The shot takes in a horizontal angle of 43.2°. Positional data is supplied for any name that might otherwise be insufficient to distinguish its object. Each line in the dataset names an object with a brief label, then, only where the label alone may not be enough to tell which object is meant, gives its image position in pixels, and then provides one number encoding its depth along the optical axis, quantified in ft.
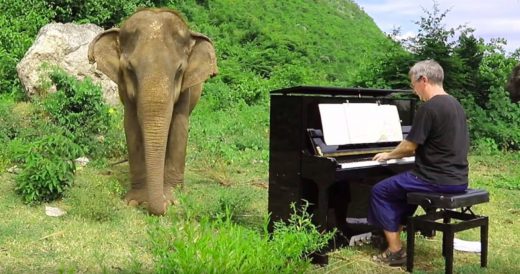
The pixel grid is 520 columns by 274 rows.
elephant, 26.30
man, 20.52
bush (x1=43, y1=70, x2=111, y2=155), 41.39
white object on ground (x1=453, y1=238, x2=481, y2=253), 23.90
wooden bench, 19.66
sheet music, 21.13
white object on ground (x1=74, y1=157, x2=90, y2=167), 36.79
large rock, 52.11
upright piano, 20.65
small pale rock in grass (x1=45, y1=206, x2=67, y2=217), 25.72
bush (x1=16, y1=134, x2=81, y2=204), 27.09
